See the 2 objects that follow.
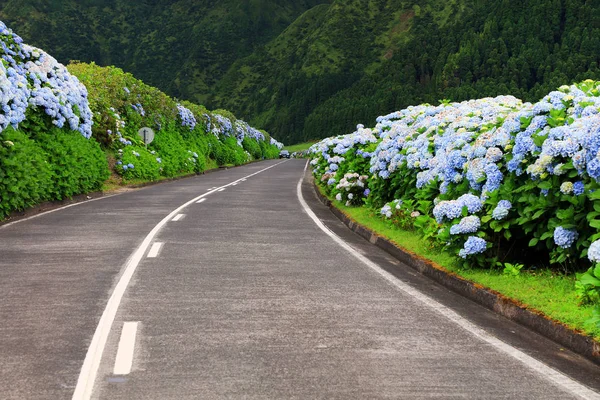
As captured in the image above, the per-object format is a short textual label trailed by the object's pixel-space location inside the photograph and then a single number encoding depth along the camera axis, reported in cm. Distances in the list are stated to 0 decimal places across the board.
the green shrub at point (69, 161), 2023
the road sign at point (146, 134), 3547
